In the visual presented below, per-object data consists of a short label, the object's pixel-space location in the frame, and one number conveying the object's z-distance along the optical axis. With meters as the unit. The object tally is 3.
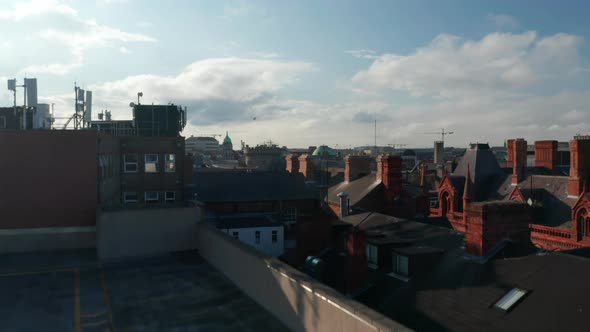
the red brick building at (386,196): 35.66
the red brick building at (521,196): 15.42
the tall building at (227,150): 164.12
